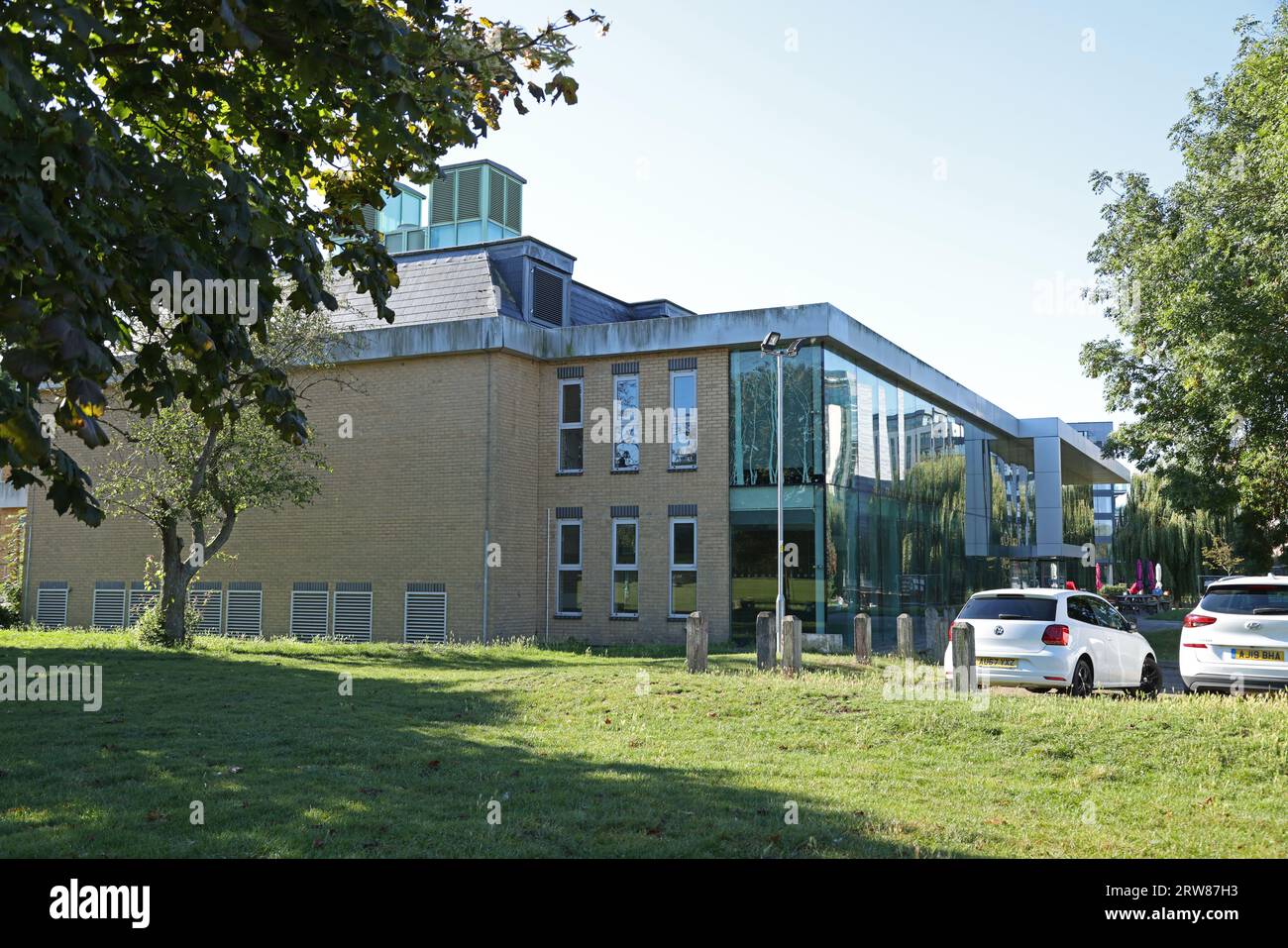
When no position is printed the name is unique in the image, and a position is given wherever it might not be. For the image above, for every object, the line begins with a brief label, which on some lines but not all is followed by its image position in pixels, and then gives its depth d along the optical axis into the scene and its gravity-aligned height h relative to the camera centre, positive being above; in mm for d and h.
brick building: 23938 +1490
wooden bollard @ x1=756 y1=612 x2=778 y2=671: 15953 -1385
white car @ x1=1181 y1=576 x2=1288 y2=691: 14297 -1103
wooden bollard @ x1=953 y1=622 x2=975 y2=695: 13375 -1297
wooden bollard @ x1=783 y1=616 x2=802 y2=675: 15328 -1324
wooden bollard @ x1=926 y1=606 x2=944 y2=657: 20547 -1450
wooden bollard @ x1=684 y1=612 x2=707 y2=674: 15648 -1329
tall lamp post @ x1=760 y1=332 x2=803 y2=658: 19905 +3606
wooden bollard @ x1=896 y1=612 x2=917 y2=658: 17922 -1396
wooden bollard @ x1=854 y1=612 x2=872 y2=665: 18519 -1466
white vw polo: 14375 -1184
